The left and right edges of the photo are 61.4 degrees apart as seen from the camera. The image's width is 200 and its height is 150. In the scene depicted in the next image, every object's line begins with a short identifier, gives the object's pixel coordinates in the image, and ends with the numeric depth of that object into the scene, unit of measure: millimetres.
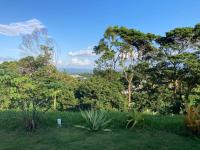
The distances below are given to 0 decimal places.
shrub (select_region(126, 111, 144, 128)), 3996
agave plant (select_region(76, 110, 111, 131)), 3950
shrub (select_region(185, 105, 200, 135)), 3729
